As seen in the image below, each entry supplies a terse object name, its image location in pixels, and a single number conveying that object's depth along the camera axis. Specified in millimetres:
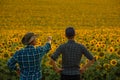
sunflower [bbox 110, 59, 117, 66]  8703
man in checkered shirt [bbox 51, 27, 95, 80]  6645
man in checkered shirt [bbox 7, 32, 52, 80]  6574
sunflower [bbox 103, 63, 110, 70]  8711
